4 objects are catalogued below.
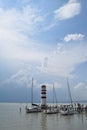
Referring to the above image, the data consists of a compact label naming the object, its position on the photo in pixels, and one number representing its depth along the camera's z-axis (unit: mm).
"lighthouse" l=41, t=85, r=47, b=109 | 31742
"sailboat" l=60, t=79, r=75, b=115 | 25326
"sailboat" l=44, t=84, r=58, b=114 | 27307
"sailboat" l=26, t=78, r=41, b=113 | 30175
